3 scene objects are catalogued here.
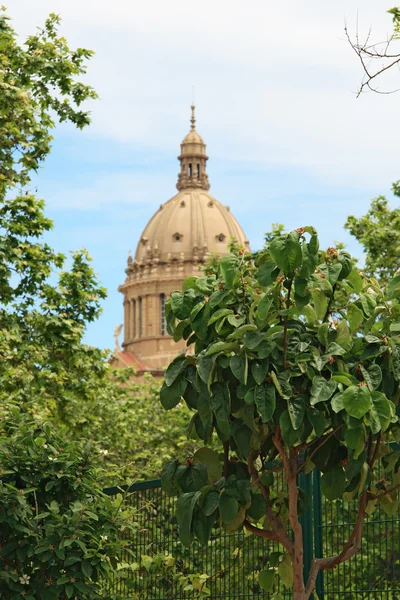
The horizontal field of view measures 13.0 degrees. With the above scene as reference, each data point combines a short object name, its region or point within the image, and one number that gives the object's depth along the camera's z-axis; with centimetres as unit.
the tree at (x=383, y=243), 4550
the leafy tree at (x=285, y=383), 998
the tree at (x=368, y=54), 1183
